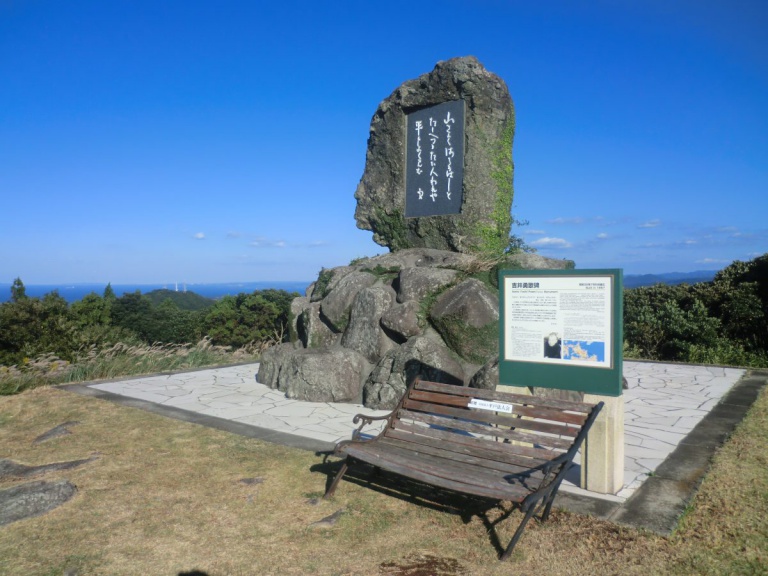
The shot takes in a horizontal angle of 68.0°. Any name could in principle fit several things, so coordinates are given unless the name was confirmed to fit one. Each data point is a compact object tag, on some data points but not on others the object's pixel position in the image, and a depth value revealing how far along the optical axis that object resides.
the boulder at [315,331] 8.77
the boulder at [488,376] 6.55
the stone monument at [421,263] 7.44
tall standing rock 9.01
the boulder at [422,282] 8.02
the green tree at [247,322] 14.22
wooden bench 3.56
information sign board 4.25
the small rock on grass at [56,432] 6.00
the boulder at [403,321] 7.79
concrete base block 4.27
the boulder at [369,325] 8.05
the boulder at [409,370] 7.16
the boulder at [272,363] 8.67
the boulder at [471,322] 7.37
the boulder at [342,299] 8.63
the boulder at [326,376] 7.60
